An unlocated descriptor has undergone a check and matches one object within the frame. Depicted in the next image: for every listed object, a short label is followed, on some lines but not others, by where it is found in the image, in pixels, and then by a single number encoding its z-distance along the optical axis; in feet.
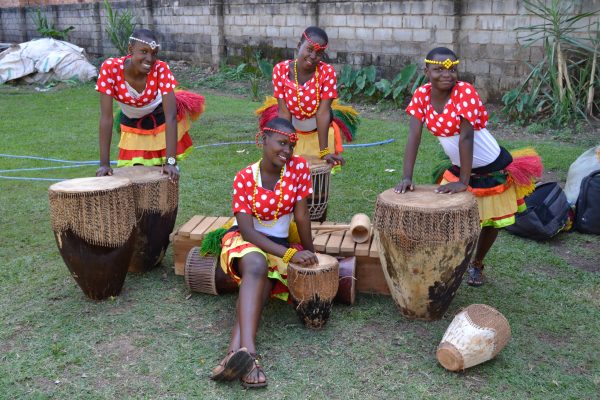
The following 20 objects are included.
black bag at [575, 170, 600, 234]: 17.63
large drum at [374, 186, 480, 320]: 12.15
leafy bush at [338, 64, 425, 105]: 37.35
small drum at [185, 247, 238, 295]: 14.23
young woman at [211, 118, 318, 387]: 12.32
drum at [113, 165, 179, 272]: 14.96
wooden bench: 14.28
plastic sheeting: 53.42
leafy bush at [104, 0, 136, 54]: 56.29
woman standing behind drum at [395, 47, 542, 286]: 12.97
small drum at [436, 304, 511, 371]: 11.21
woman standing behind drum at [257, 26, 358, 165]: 16.35
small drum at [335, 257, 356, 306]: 13.76
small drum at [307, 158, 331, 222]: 15.93
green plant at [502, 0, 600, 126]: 29.68
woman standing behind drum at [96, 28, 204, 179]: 15.23
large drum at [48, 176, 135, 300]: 13.44
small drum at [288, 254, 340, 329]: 12.39
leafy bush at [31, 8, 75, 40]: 66.85
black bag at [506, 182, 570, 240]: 17.28
